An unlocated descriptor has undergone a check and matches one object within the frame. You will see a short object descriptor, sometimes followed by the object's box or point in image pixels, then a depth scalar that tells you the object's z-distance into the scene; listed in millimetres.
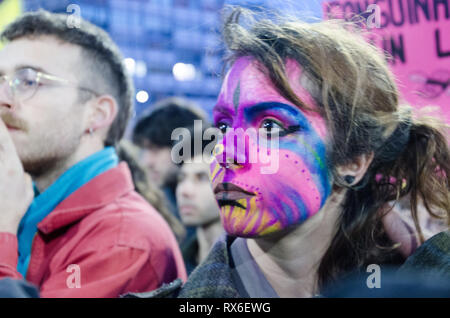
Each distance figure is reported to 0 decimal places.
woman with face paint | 1220
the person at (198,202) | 2482
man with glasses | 1433
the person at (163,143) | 2814
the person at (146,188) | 2223
